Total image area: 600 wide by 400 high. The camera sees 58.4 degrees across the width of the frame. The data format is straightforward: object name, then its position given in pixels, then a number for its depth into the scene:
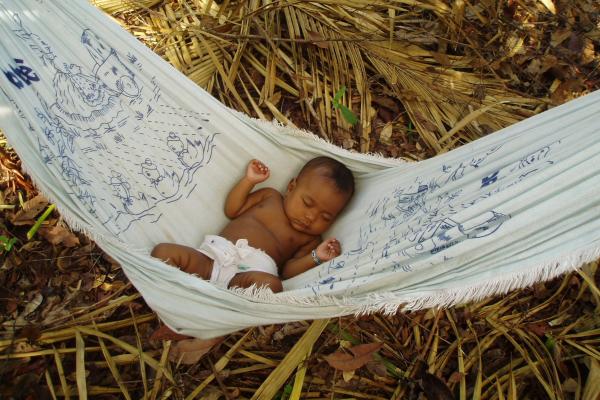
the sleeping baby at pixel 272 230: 1.75
